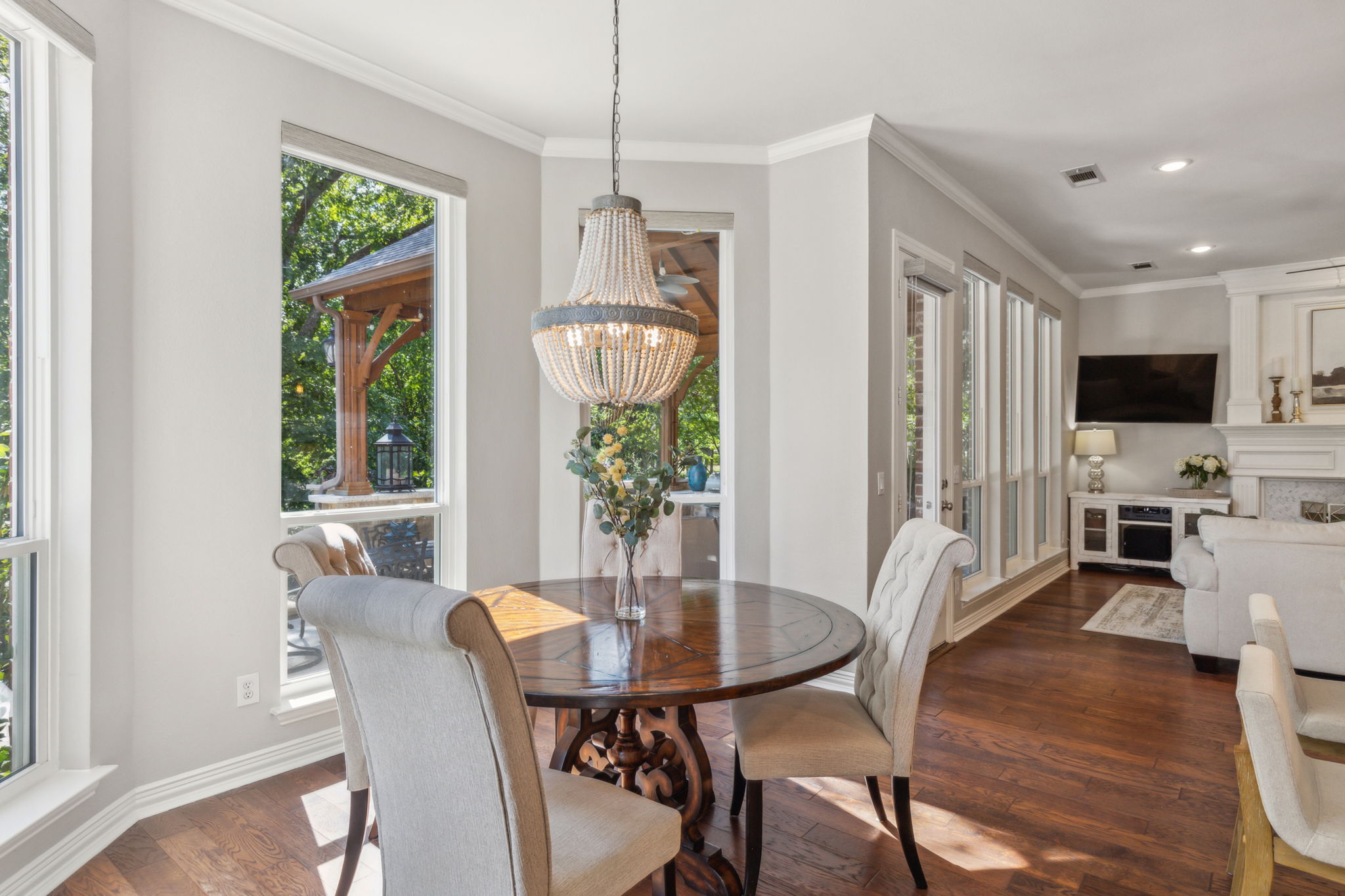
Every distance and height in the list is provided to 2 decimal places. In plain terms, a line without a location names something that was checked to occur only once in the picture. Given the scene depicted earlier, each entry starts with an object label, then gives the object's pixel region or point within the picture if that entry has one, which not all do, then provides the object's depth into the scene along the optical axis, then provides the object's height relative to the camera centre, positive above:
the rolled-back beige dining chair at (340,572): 1.83 -0.35
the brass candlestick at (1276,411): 6.51 +0.28
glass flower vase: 2.21 -0.45
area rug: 4.76 -1.20
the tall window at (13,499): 2.04 -0.16
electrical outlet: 2.65 -0.88
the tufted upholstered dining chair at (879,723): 1.93 -0.77
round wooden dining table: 1.64 -0.52
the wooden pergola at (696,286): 3.83 +0.81
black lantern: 3.13 -0.08
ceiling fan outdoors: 3.79 +0.81
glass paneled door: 4.09 +0.19
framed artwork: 6.28 +0.75
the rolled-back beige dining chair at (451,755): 1.16 -0.53
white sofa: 3.47 -0.69
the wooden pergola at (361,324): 2.99 +0.49
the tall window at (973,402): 5.00 +0.28
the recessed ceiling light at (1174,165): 4.00 +1.51
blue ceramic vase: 3.84 -0.17
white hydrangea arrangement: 6.61 -0.23
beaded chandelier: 2.08 +0.33
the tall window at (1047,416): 6.58 +0.24
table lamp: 7.06 -0.03
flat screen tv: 6.81 +0.51
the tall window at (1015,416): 5.87 +0.22
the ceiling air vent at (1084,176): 4.15 +1.51
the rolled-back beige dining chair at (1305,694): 1.70 -0.69
